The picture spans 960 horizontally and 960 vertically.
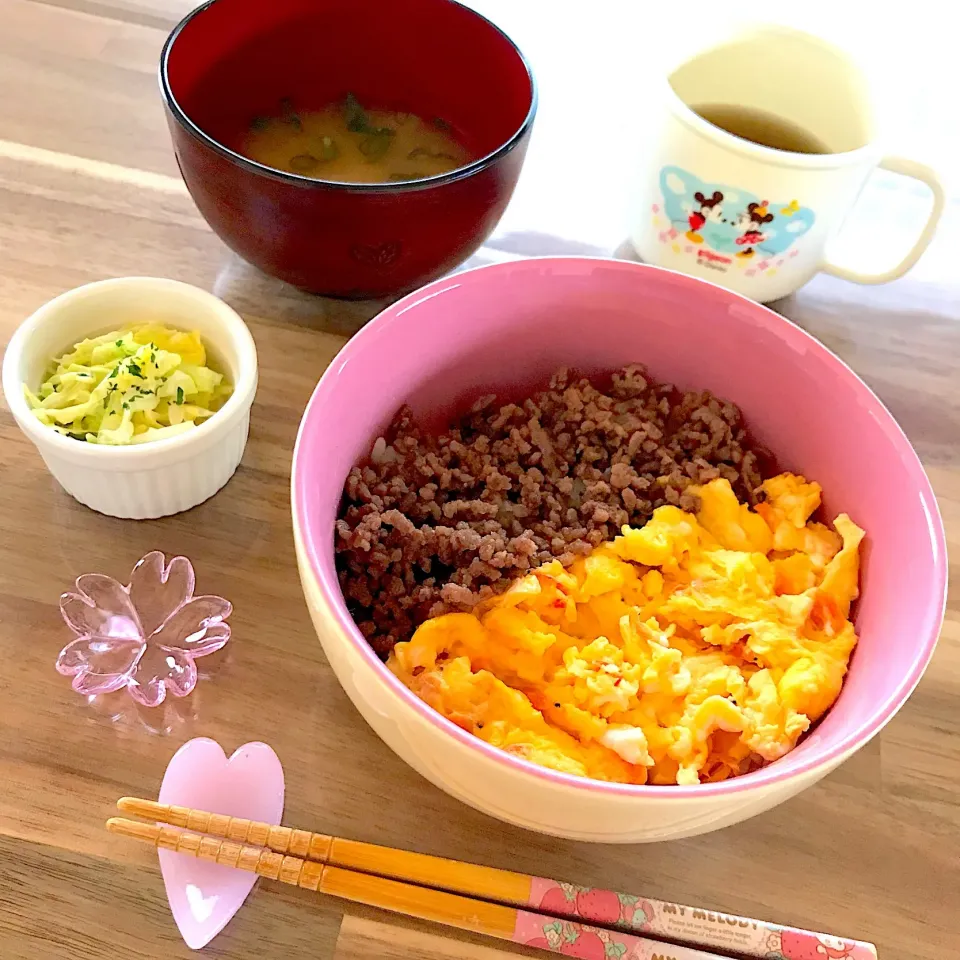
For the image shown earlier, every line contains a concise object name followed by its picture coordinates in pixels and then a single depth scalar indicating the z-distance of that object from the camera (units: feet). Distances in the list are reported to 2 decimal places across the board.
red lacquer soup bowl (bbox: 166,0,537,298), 0.94
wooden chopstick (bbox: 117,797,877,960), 0.75
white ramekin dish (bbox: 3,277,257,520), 0.86
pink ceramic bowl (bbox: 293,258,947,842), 0.66
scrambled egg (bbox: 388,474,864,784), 0.77
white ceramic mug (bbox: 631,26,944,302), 1.03
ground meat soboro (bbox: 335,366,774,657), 0.84
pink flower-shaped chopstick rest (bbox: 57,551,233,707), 0.84
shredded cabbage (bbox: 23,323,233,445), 0.89
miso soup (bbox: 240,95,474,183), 1.11
